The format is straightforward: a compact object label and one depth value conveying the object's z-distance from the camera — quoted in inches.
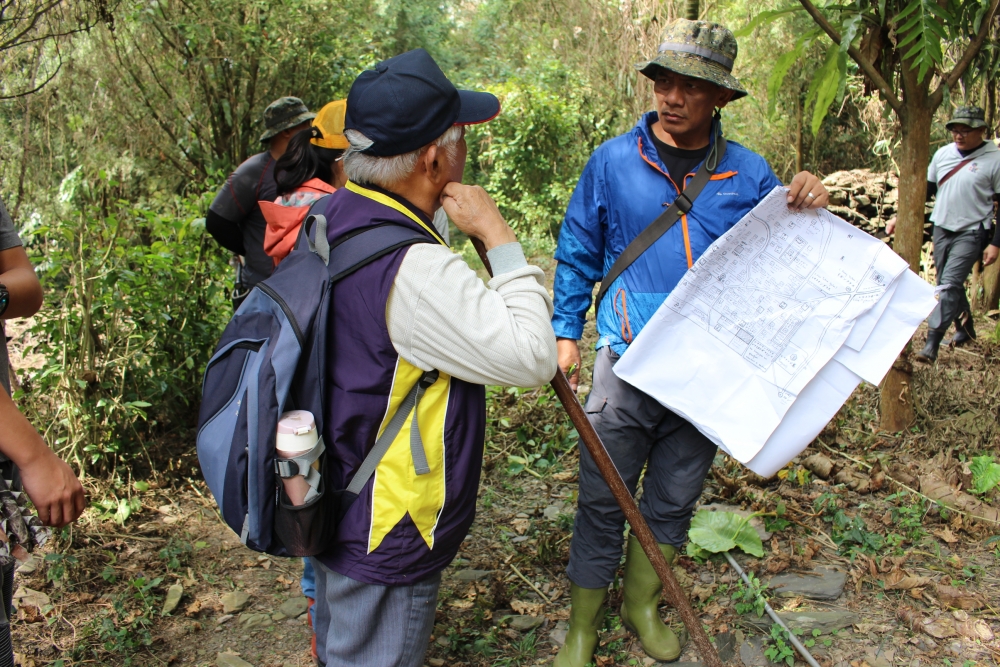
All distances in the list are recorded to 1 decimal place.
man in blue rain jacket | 95.1
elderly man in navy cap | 61.1
